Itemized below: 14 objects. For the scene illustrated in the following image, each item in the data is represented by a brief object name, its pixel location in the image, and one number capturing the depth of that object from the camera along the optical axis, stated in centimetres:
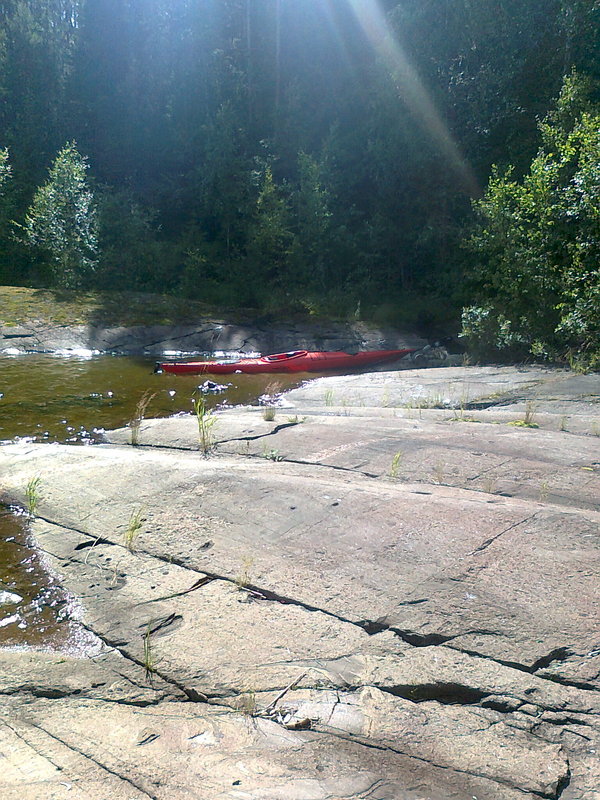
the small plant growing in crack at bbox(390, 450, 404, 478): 619
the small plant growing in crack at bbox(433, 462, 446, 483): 601
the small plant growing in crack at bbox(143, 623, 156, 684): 360
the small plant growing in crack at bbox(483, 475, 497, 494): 564
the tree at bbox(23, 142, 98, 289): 2423
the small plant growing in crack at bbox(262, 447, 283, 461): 692
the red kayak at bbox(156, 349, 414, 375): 1525
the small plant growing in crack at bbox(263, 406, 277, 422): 852
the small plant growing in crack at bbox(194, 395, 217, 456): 740
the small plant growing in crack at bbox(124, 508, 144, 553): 509
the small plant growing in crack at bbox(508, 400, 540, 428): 801
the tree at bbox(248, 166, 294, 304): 2659
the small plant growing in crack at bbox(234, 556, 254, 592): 433
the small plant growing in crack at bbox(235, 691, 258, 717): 309
